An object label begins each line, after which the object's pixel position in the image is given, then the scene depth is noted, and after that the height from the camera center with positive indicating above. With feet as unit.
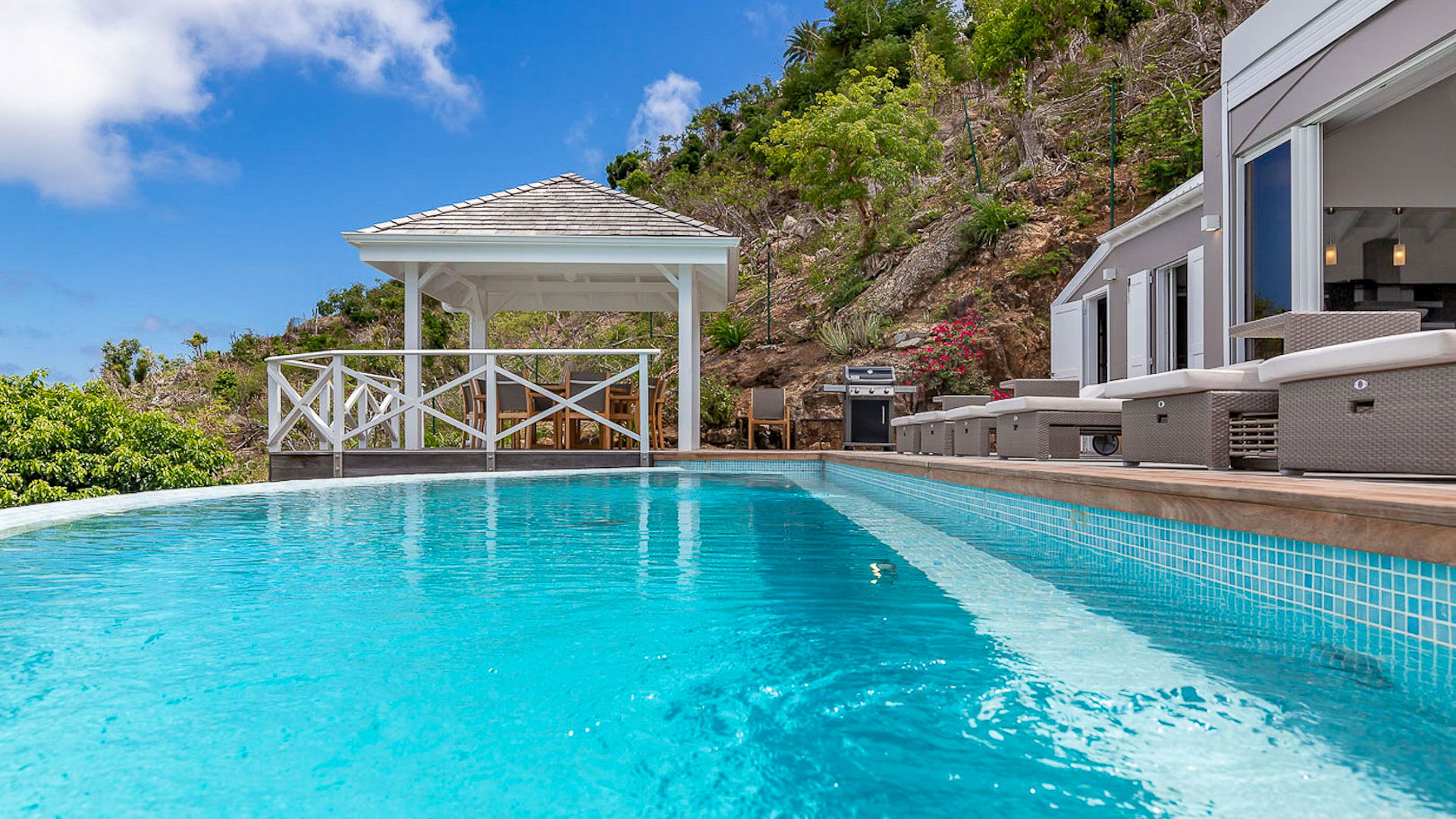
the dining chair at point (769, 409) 38.22 +0.60
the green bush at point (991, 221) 45.32 +11.55
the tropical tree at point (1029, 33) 49.78 +25.18
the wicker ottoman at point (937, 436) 23.95 -0.45
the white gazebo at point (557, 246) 28.96 +6.49
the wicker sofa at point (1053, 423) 17.29 -0.02
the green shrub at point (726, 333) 49.78 +5.60
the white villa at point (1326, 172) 15.31 +5.80
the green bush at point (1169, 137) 40.04 +15.69
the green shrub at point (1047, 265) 42.70 +8.42
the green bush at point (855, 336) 44.86 +4.92
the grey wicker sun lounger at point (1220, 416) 11.81 +0.10
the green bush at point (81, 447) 21.35 -0.73
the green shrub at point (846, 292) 50.31 +8.28
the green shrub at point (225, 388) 49.73 +2.16
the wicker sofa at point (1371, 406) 8.41 +0.19
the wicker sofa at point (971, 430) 20.74 -0.23
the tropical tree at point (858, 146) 49.08 +17.58
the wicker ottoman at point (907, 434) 28.96 -0.46
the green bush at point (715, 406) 41.96 +0.85
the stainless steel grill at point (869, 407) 35.76 +0.67
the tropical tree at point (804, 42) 93.97 +45.72
